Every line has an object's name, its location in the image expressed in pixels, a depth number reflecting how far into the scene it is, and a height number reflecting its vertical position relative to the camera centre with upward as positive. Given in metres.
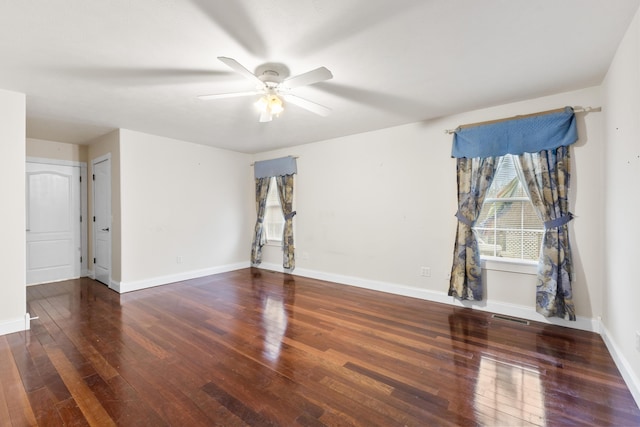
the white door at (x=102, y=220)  4.69 -0.15
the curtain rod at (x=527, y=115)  2.92 +1.05
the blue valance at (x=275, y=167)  5.46 +0.87
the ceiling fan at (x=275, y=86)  2.18 +1.04
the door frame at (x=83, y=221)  5.33 -0.18
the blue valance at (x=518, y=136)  2.98 +0.84
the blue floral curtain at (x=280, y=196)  5.47 +0.28
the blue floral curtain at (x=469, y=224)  3.45 -0.19
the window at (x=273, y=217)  5.91 -0.15
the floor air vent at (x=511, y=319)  3.11 -1.26
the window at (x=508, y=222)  3.25 -0.15
